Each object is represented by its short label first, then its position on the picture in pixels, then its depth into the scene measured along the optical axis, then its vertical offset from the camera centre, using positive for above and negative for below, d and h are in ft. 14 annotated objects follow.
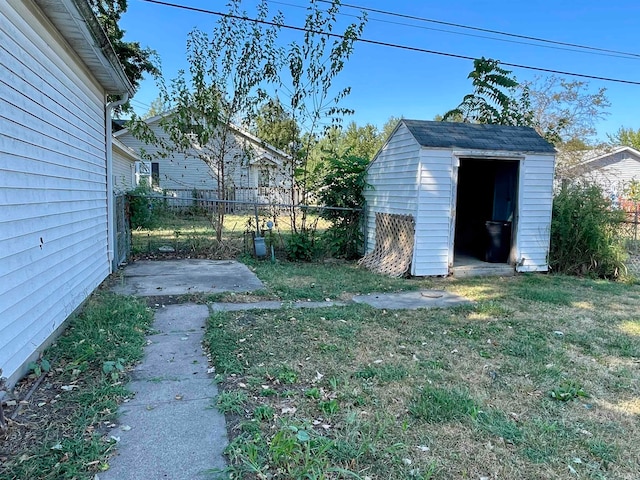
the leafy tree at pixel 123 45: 43.80 +20.44
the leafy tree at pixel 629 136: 116.16 +21.70
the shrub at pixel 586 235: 25.30 -1.45
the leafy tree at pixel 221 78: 28.66 +8.61
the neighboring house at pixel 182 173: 59.98 +4.14
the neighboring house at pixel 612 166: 67.62 +8.77
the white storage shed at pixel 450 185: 23.36 +1.38
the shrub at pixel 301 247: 28.78 -3.08
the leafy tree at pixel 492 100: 43.11 +11.92
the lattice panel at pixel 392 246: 24.03 -2.48
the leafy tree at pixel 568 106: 63.93 +16.52
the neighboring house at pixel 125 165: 51.13 +4.87
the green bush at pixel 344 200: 29.22 +0.28
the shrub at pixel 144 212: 33.55 -1.29
